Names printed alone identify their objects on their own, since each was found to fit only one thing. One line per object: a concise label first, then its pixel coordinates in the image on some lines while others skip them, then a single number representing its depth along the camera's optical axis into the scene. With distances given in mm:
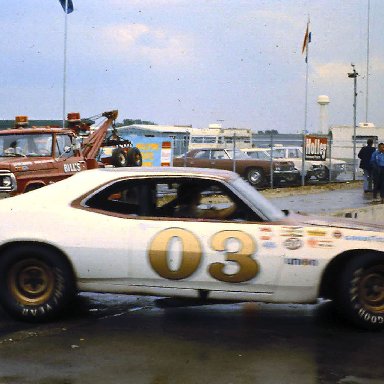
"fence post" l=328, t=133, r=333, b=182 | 28406
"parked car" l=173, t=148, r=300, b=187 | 27344
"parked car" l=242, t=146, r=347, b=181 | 28359
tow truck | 13109
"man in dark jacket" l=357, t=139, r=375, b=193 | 23145
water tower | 56822
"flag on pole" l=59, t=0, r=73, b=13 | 29953
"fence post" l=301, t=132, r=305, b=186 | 26908
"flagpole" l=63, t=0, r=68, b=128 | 28112
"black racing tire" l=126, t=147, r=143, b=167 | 20672
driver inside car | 6539
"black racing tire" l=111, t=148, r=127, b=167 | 20623
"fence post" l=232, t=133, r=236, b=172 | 26641
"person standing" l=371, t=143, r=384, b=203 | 20959
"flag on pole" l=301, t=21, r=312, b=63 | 42125
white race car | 6281
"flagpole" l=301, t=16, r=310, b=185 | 42125
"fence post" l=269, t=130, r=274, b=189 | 26142
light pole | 35562
